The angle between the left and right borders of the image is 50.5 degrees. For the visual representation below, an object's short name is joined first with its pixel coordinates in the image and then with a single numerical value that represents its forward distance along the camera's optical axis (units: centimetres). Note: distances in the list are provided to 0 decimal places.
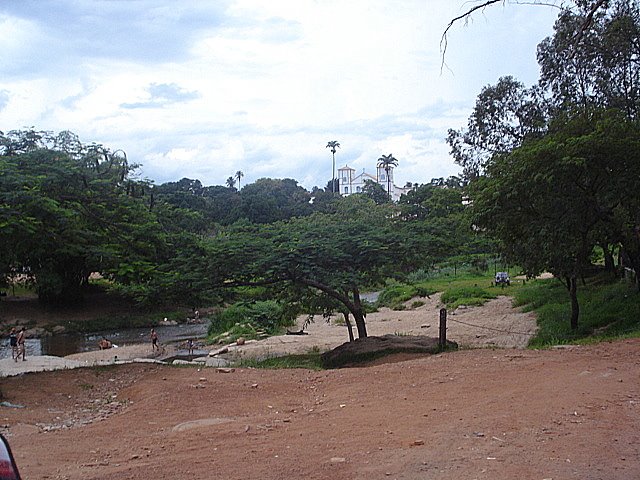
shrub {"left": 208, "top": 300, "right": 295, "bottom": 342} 3344
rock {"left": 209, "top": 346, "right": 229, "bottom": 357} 2652
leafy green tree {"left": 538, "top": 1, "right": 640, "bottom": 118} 2198
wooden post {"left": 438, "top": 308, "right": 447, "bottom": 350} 1657
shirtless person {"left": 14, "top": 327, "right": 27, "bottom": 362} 2394
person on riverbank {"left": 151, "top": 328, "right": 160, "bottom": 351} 2914
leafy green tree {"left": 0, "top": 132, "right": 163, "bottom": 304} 1498
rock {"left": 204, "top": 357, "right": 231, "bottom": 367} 2167
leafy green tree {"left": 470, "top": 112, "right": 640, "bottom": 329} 1681
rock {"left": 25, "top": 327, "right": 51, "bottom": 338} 3696
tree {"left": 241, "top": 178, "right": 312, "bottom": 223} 6506
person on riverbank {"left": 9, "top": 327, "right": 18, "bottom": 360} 2433
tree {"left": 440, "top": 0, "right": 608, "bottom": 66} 998
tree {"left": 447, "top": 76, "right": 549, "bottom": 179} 2934
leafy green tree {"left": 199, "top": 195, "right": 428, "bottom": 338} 1867
